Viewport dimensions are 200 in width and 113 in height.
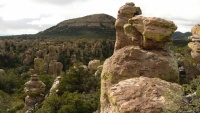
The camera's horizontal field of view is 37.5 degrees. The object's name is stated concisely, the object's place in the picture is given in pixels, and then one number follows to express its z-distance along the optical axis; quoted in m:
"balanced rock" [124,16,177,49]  21.34
